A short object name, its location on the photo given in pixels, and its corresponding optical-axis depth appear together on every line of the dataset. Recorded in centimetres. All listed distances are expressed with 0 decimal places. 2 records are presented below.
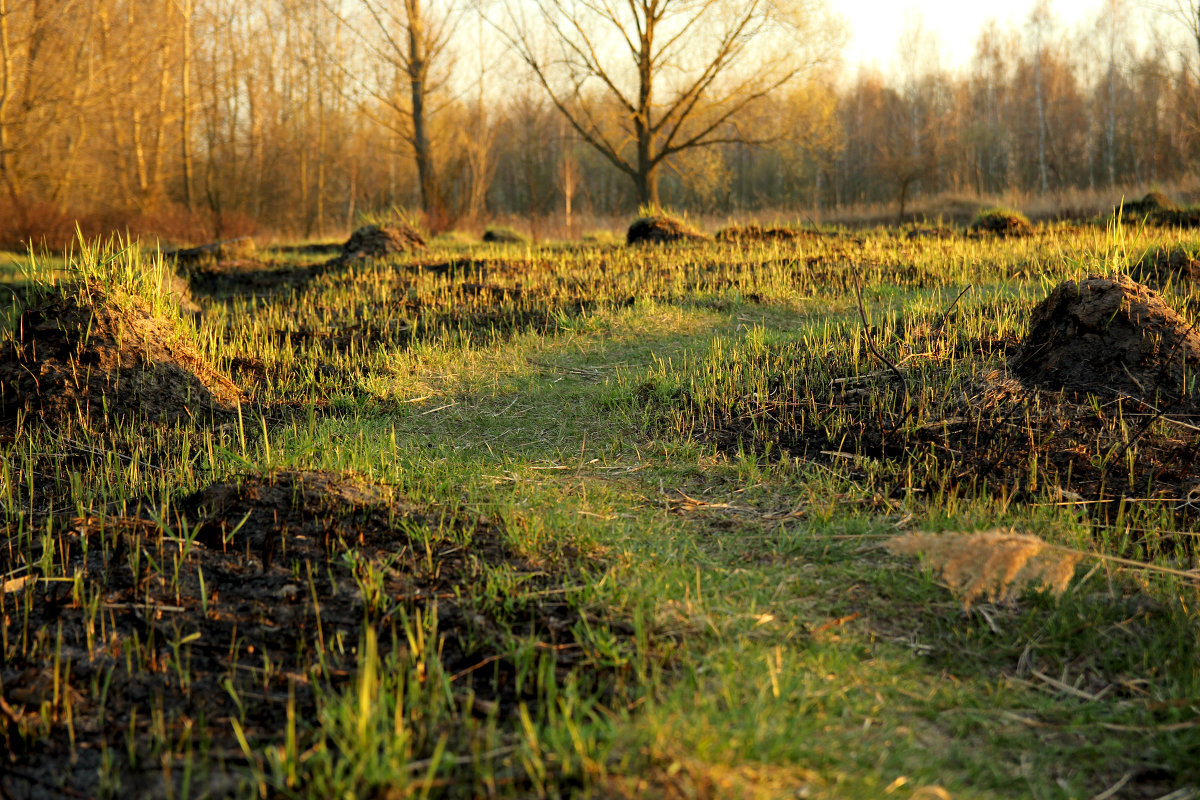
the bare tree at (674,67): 1812
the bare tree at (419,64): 1894
